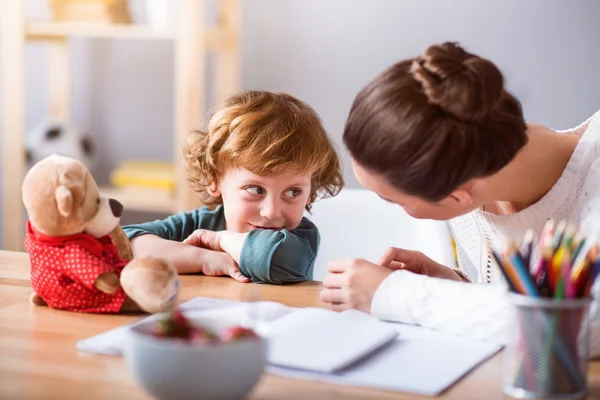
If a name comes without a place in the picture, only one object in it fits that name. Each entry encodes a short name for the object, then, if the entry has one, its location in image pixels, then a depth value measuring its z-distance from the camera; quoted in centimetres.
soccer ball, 397
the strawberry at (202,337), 135
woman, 164
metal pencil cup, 141
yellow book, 376
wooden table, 142
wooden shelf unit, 362
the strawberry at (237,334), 139
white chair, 244
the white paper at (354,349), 146
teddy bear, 164
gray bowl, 133
